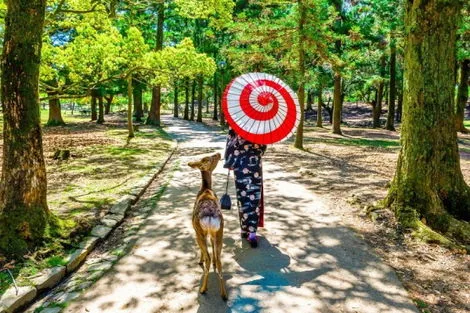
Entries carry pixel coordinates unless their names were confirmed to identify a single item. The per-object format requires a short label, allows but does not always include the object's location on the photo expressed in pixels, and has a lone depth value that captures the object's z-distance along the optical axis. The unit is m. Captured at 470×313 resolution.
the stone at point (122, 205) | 6.73
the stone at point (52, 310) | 3.66
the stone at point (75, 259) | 4.57
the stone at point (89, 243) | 5.09
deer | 3.85
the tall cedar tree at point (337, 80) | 20.86
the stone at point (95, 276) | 4.36
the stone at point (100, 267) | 4.61
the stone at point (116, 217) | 6.35
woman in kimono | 5.13
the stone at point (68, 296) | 3.89
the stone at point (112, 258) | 4.87
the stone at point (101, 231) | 5.58
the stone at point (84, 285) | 4.15
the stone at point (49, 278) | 4.06
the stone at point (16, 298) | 3.58
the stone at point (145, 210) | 7.07
